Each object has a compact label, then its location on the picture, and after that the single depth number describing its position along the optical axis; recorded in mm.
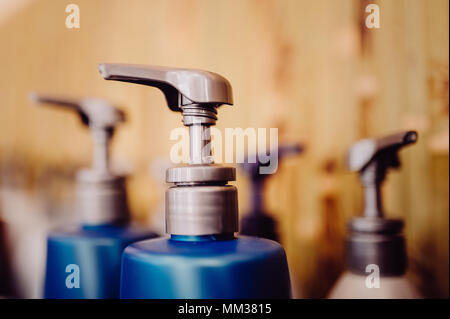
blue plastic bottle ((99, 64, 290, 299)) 265
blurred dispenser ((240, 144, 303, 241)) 444
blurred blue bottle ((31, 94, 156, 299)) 367
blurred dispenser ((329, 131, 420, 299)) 365
